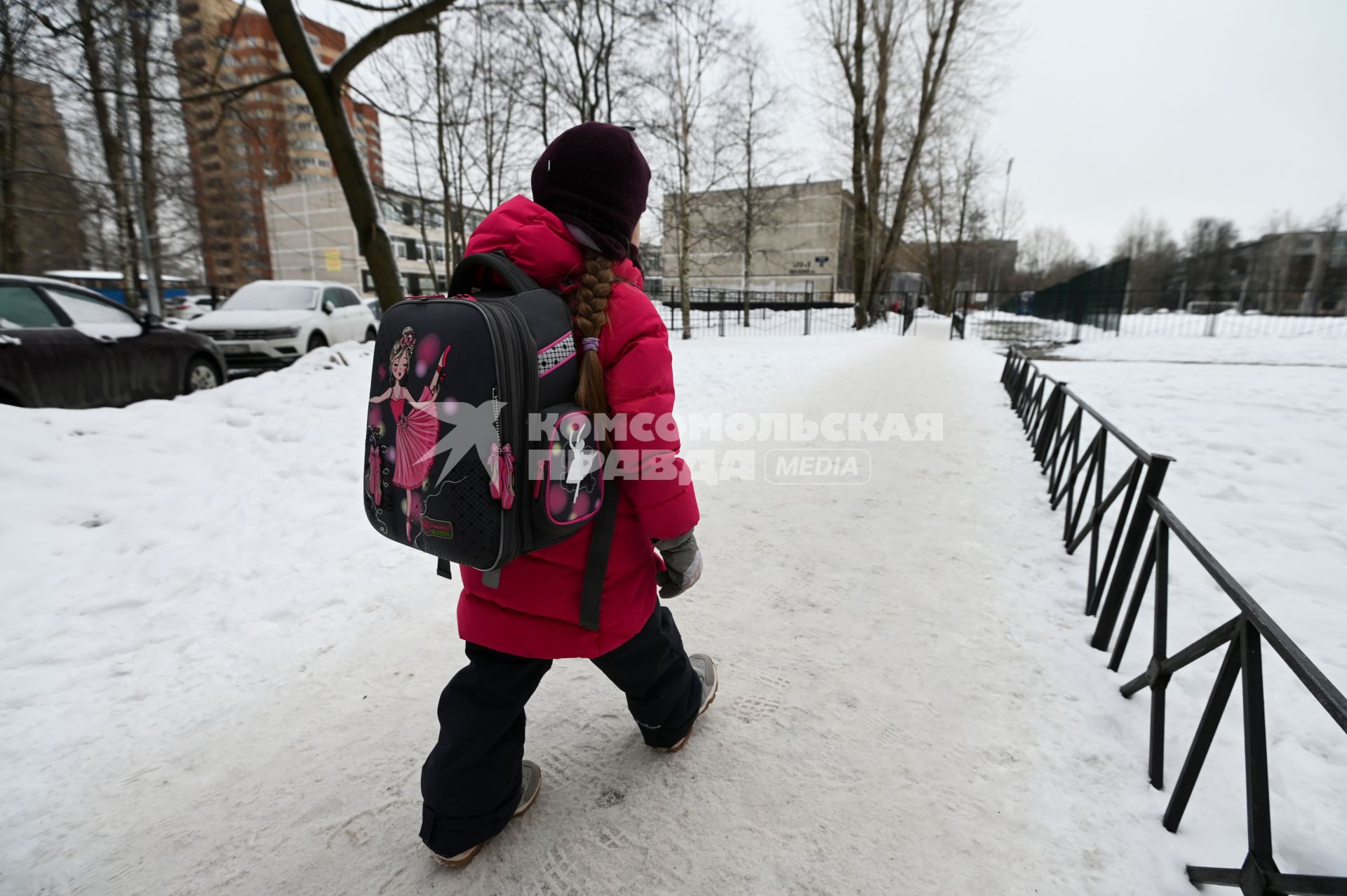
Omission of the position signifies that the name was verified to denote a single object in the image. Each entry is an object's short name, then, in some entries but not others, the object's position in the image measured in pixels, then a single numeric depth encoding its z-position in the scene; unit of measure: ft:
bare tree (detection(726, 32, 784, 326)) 63.62
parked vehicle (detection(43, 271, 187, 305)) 100.94
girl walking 4.99
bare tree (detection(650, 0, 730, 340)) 52.90
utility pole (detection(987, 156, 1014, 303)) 143.02
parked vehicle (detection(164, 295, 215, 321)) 86.52
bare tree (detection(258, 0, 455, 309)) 23.47
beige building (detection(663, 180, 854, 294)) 158.92
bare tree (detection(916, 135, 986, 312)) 103.50
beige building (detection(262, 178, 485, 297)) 195.00
